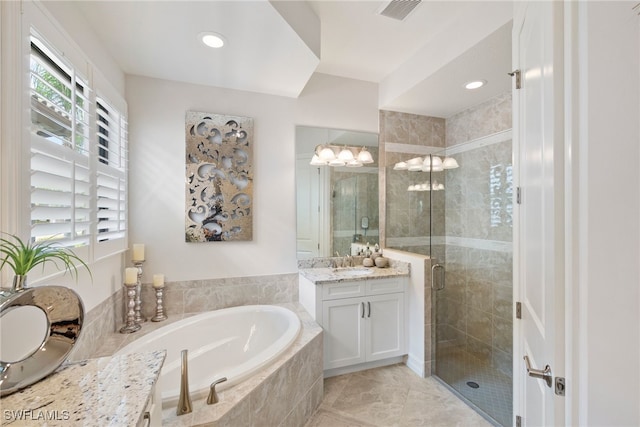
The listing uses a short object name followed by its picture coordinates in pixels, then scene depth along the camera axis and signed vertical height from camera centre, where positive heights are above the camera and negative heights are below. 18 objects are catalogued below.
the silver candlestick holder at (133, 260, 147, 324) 2.14 -0.67
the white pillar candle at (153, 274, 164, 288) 2.25 -0.56
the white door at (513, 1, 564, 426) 0.71 +0.01
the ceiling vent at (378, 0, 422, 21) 1.83 +1.42
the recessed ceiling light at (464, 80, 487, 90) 2.32 +1.12
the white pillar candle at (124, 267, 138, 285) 2.09 -0.48
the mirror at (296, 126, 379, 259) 2.77 +0.17
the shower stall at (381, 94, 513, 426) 2.26 -0.28
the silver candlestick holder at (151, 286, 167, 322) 2.27 -0.77
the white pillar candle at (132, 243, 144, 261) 2.19 -0.31
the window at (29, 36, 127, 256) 1.18 +0.28
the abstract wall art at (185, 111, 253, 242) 2.42 +0.32
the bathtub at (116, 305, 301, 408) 1.83 -0.98
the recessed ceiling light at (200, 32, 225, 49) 1.75 +1.15
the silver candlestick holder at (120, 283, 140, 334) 2.04 -0.75
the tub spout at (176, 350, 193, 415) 1.26 -0.83
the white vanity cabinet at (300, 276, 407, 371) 2.33 -0.93
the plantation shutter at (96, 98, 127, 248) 1.77 +0.25
